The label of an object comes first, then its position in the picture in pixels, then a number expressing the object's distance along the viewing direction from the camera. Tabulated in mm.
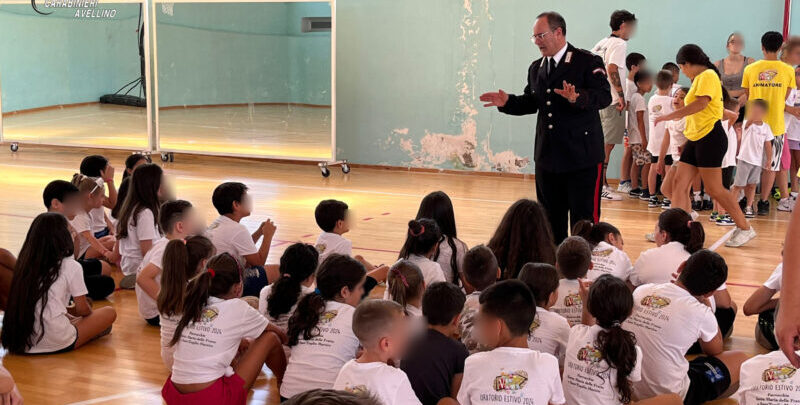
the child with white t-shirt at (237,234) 4586
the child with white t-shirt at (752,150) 7125
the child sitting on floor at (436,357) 2975
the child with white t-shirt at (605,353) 2857
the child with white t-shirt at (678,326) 3189
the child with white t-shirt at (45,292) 3771
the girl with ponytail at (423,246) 3883
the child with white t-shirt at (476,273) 3533
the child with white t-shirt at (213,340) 3209
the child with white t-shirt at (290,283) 3494
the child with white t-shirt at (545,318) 3225
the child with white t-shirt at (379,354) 2564
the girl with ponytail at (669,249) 4070
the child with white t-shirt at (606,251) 4117
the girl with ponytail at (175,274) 3574
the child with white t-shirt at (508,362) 2660
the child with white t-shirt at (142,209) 4789
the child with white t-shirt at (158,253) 4195
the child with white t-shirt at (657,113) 7504
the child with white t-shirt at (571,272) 3654
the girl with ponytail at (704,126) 5871
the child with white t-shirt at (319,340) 3146
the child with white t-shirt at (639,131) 8094
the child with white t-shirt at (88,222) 5051
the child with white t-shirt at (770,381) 2846
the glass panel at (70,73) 10258
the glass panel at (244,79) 9430
